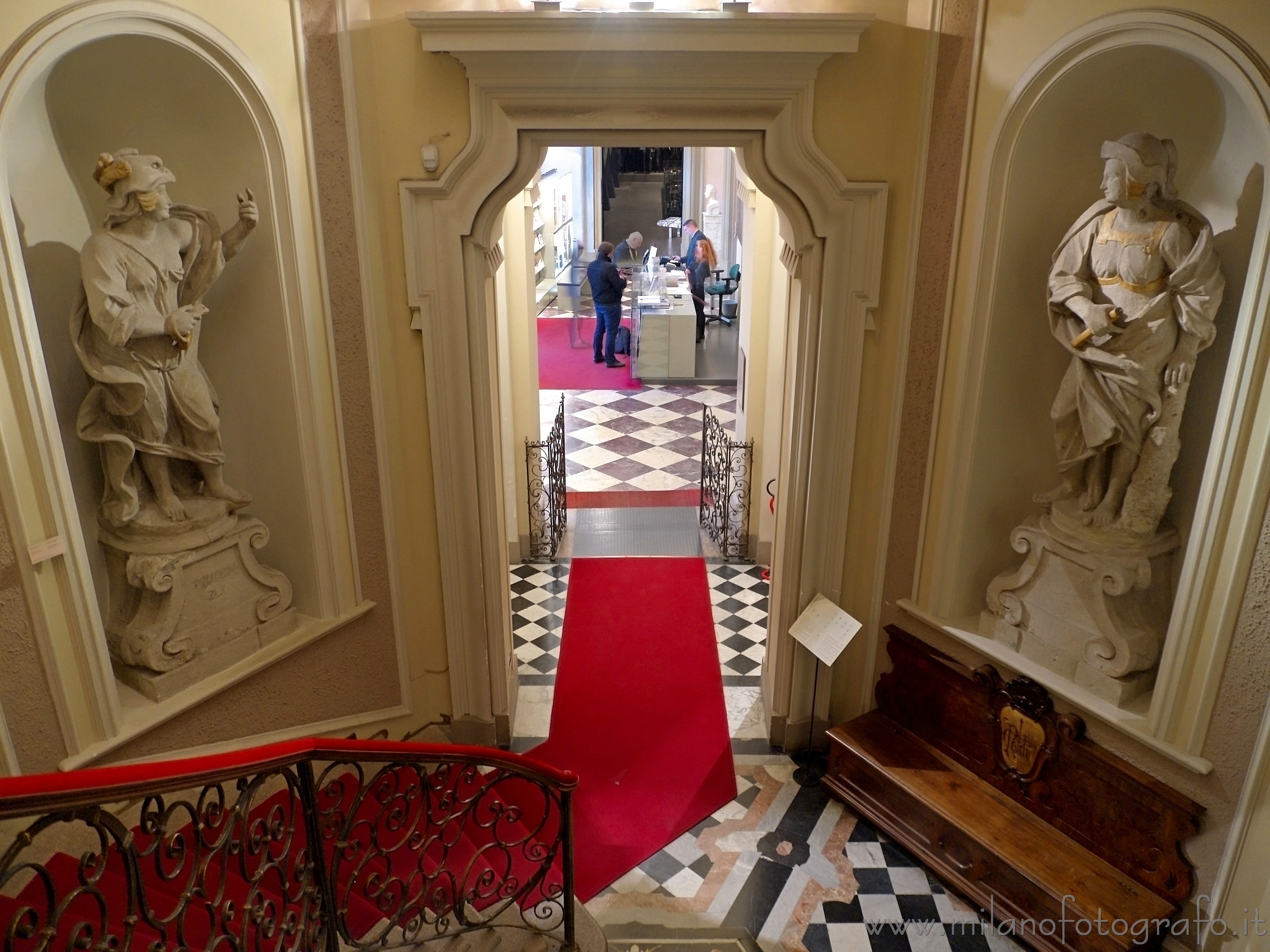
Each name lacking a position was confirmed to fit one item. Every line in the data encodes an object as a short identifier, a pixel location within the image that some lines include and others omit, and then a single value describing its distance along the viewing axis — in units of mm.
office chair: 16062
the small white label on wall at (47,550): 3760
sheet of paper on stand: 5363
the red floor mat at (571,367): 13500
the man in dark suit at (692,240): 15273
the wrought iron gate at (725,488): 8547
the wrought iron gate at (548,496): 8414
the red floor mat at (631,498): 9672
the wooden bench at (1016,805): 4273
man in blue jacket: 13273
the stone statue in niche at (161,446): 4043
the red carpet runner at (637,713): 5492
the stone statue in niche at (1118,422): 3938
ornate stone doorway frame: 4484
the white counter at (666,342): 13336
